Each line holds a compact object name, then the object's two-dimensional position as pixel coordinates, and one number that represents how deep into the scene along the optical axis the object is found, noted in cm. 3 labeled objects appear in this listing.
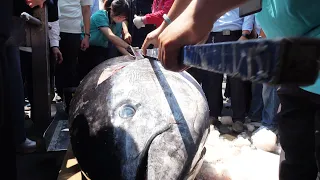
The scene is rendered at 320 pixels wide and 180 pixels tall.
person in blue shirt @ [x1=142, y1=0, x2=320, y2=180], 81
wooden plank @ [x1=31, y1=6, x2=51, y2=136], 217
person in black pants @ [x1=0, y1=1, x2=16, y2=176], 114
